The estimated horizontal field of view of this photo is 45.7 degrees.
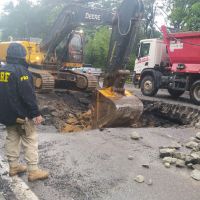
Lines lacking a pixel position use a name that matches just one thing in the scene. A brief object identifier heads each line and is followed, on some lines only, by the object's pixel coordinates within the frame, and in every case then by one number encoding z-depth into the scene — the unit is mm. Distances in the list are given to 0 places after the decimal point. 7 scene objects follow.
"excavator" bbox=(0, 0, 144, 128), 5316
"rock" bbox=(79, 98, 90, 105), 8879
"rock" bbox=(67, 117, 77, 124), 6955
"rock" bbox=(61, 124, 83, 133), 6293
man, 3056
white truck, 9321
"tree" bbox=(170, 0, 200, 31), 14894
